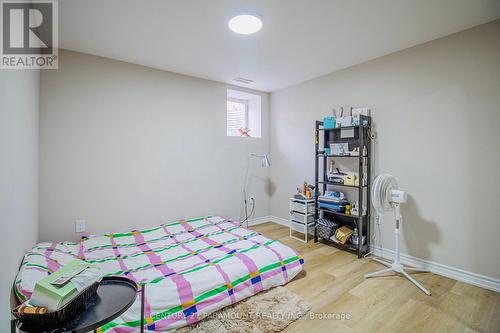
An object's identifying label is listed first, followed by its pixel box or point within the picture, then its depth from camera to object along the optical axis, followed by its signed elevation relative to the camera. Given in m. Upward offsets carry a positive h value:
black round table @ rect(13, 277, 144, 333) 0.82 -0.59
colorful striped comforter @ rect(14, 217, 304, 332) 1.67 -0.94
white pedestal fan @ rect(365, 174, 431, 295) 2.36 -0.36
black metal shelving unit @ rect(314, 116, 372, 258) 2.83 -0.17
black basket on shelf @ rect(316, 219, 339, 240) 3.20 -0.89
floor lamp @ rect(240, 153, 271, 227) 4.17 -0.47
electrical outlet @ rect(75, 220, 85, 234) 2.71 -0.73
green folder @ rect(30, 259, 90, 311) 0.84 -0.48
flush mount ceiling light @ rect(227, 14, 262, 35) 2.06 +1.30
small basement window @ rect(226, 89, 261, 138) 4.23 +0.96
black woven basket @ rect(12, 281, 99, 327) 0.81 -0.54
